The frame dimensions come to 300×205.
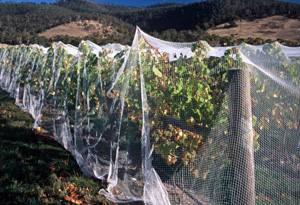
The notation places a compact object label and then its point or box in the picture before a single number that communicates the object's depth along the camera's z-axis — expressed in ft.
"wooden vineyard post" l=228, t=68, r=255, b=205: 6.49
